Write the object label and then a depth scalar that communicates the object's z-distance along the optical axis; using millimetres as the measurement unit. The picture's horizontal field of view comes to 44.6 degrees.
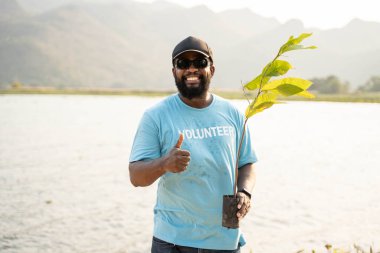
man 2719
